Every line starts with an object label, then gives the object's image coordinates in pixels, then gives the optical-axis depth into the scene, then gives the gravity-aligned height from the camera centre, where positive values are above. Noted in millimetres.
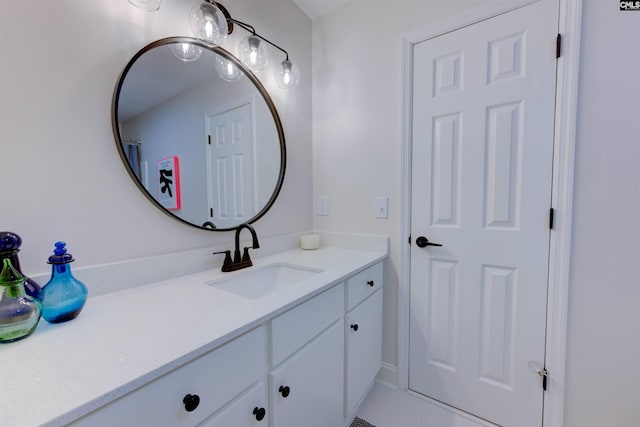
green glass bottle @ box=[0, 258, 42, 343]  631 -267
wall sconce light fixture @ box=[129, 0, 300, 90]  1114 +753
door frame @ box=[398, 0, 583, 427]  1123 +64
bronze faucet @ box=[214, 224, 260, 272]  1267 -294
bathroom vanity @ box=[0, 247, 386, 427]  509 -372
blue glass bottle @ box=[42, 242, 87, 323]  731 -266
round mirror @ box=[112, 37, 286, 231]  1052 +315
